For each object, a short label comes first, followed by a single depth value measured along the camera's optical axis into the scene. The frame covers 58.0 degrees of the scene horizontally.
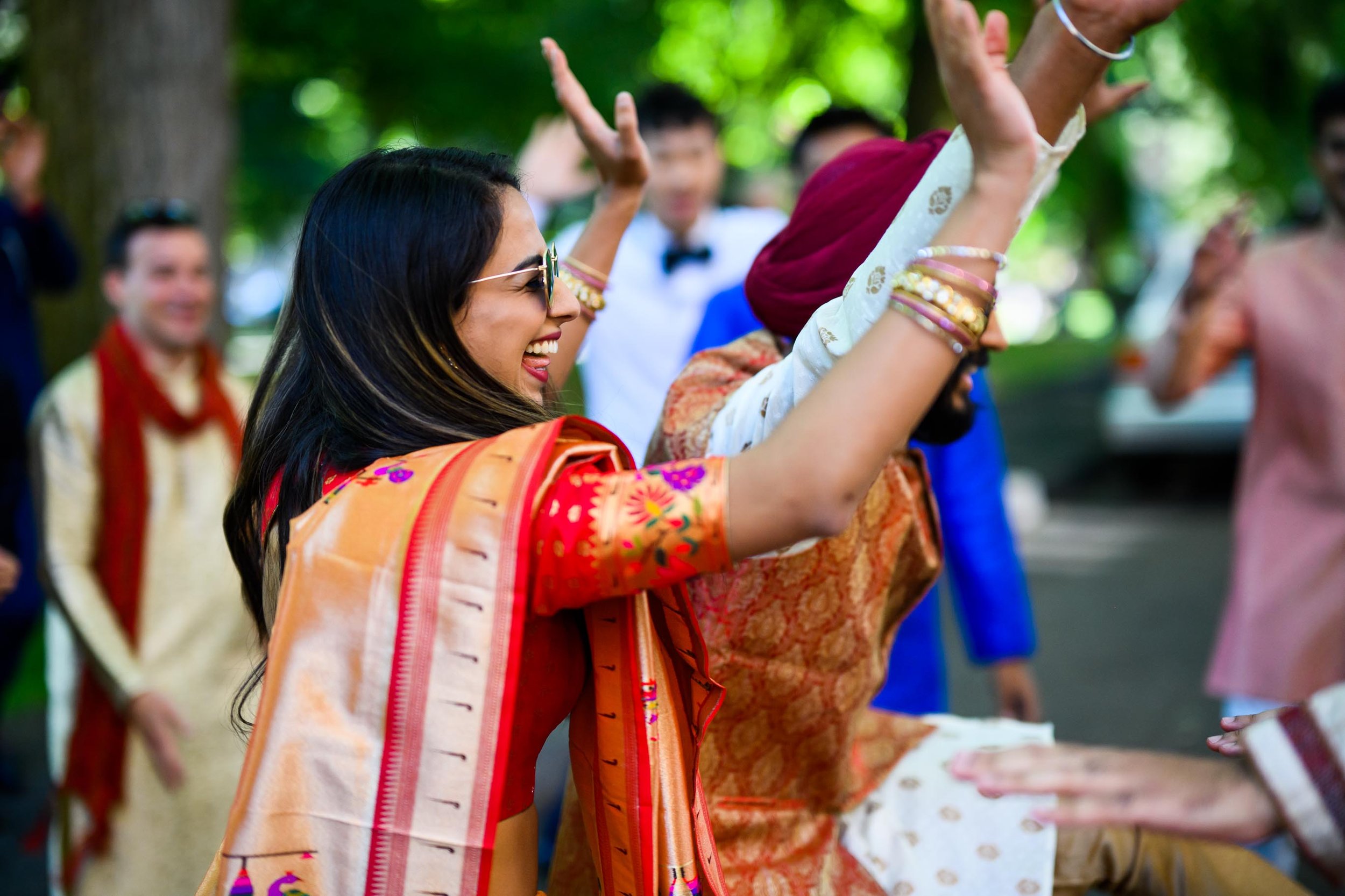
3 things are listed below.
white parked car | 9.98
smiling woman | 1.31
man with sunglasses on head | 3.20
